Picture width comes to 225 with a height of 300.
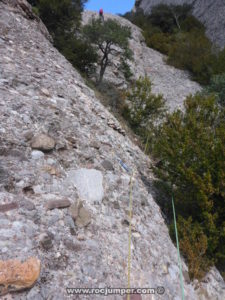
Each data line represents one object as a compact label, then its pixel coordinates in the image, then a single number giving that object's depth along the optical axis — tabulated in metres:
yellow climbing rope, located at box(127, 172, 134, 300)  2.36
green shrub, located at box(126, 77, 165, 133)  8.36
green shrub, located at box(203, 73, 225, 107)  11.29
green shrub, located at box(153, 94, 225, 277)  3.46
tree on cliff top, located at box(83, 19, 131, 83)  10.48
